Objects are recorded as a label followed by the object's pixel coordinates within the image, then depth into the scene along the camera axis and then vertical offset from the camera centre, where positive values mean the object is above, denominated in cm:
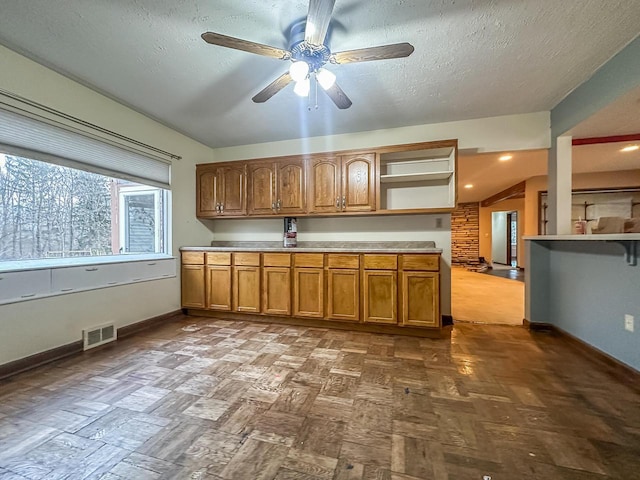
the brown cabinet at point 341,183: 324 +71
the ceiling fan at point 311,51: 149 +117
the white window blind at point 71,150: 209 +82
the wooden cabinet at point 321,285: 290 -56
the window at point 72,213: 221 +26
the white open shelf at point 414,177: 312 +73
